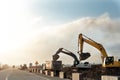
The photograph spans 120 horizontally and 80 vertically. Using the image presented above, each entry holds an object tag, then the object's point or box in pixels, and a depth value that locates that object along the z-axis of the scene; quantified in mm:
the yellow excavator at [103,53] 18973
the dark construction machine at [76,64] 24790
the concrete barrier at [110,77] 11602
